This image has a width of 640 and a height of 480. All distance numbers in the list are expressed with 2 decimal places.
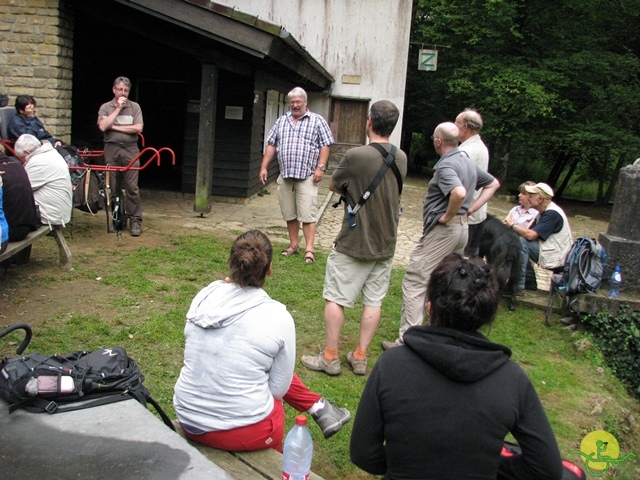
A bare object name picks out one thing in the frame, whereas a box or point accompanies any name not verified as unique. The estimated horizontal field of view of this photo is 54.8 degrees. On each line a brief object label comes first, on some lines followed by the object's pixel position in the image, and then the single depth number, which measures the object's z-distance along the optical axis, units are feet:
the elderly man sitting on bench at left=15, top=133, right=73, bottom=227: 18.69
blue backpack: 19.63
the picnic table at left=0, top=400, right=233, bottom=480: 7.16
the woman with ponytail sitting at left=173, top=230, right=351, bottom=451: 8.42
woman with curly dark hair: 6.09
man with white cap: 20.74
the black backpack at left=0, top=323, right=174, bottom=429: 8.12
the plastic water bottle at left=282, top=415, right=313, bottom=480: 7.70
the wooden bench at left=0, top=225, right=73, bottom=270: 15.92
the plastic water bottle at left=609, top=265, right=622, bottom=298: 20.20
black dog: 20.33
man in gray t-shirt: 14.17
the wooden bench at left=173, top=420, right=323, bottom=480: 8.16
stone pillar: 20.61
